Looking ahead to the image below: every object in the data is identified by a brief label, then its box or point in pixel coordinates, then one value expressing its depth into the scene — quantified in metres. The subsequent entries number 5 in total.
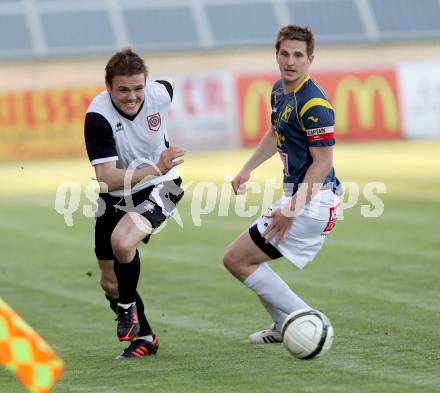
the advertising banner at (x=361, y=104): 58.97
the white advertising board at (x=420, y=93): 59.41
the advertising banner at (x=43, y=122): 55.44
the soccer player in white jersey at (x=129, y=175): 16.42
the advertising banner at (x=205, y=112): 57.16
